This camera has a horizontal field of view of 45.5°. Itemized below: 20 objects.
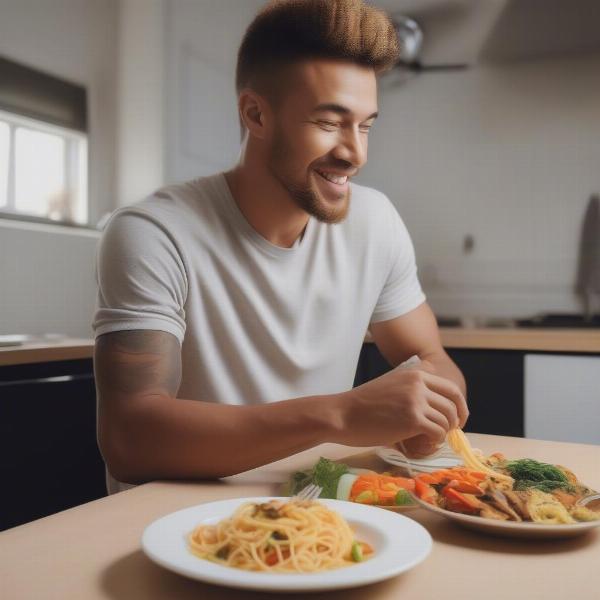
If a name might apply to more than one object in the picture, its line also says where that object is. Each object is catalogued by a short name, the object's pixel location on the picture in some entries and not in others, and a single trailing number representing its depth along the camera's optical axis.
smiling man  0.95
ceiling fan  3.48
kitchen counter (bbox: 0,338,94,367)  1.96
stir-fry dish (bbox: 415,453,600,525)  0.69
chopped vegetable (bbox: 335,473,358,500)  0.83
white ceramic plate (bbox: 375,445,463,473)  0.97
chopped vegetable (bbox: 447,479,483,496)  0.75
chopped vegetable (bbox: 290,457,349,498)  0.84
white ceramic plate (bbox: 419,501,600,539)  0.65
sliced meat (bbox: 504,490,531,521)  0.68
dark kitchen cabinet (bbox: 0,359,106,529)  1.99
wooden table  0.57
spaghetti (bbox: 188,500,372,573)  0.57
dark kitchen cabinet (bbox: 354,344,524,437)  2.51
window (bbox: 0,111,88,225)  2.77
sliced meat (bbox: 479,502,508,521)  0.68
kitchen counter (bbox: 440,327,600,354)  2.37
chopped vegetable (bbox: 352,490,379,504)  0.81
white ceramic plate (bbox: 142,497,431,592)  0.52
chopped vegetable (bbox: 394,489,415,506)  0.79
